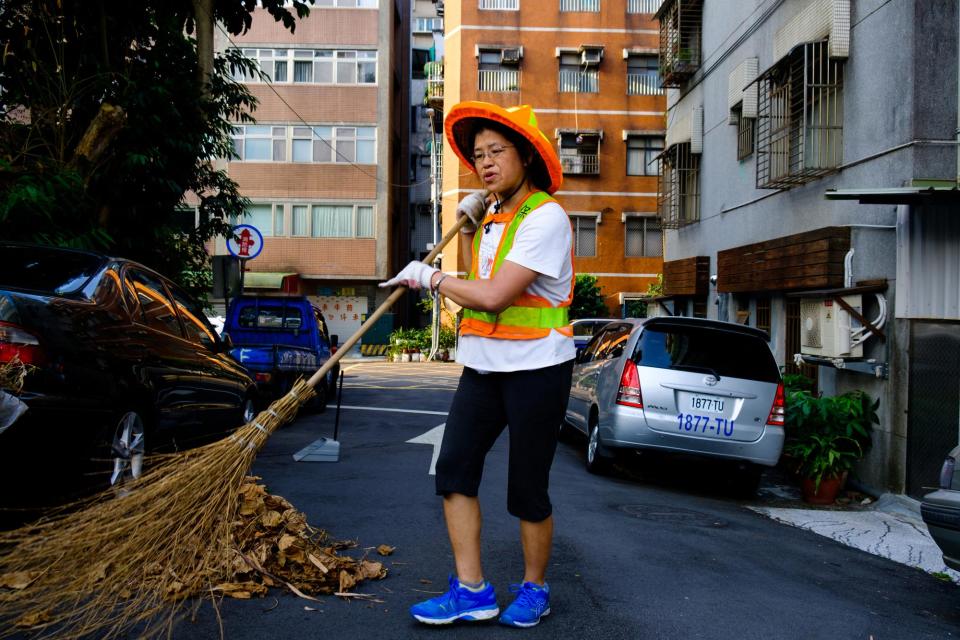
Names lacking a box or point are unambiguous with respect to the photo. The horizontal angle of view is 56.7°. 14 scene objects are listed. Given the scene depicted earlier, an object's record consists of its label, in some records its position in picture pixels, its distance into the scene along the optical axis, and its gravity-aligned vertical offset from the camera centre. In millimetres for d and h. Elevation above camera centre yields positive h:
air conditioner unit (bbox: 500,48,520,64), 31484 +9059
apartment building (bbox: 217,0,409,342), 32781 +5992
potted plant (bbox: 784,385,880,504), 8516 -1199
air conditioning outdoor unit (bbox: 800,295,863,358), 8820 -130
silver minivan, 7816 -711
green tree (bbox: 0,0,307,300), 7625 +1877
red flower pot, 8555 -1688
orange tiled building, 31641 +7681
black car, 4184 -335
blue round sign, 13375 +987
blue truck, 13195 -252
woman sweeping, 3416 -215
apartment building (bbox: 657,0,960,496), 8039 +1229
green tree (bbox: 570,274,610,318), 29094 +404
